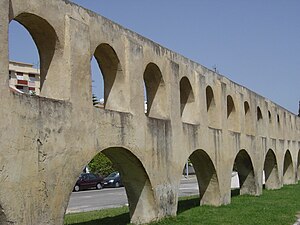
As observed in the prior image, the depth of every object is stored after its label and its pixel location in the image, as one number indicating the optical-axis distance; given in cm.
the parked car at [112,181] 3506
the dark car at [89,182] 3269
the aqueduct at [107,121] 755
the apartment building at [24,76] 5722
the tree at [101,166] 4381
